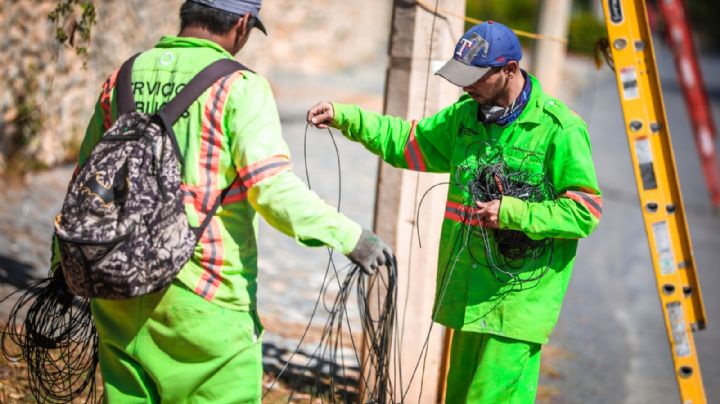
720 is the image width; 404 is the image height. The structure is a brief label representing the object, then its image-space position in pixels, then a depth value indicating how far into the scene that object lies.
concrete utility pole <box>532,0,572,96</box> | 23.15
